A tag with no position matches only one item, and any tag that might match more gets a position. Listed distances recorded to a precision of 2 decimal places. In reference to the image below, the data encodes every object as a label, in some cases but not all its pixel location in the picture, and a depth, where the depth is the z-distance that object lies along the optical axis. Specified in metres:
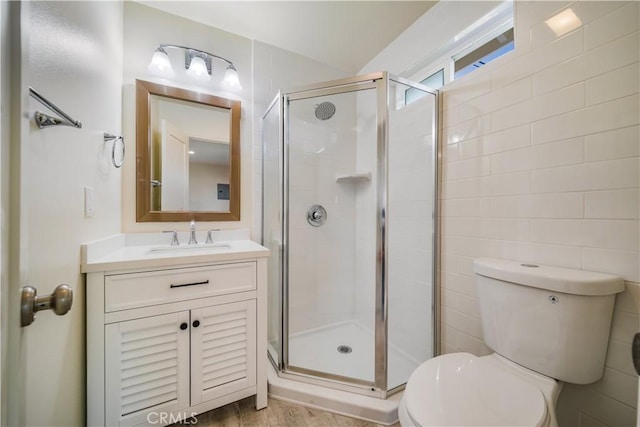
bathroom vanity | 1.00
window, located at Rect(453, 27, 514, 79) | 1.27
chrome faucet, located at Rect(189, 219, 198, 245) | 1.59
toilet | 0.78
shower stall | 1.45
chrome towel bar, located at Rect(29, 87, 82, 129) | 0.64
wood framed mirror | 1.51
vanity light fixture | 1.52
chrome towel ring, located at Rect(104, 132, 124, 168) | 1.21
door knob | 0.40
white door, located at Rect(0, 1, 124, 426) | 0.38
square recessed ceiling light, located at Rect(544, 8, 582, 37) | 0.98
